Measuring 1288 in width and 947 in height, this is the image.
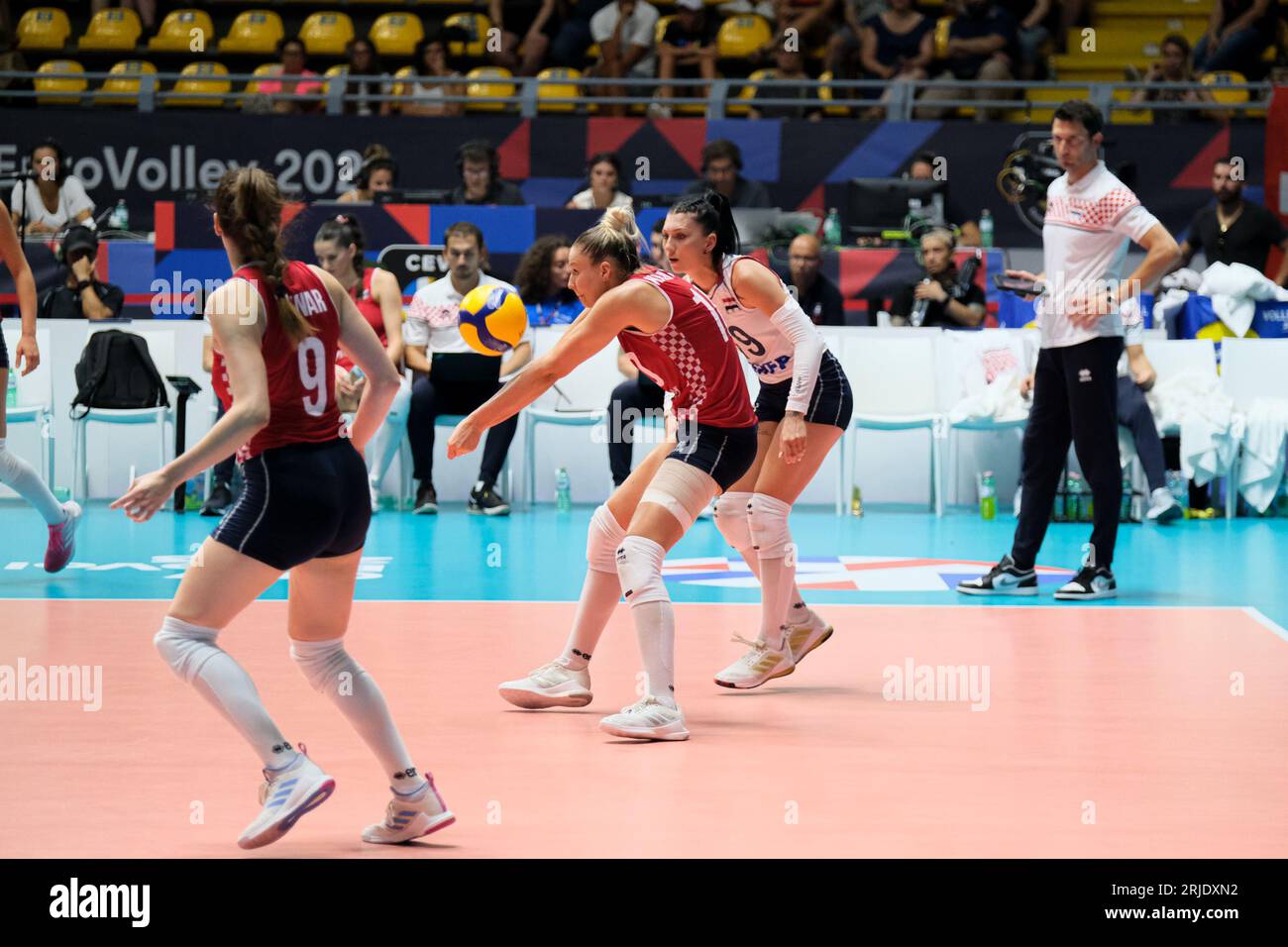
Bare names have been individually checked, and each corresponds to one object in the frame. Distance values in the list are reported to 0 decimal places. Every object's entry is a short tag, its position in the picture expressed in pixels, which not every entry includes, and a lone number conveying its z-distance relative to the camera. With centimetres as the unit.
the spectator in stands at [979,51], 1453
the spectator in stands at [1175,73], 1420
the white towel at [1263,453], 1041
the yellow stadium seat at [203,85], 1547
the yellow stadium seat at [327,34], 1623
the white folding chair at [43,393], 1060
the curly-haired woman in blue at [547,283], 1076
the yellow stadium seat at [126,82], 1547
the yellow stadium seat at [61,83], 1544
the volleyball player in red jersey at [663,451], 464
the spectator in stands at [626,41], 1513
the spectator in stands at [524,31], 1550
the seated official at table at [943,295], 1099
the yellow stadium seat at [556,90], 1475
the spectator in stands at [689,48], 1519
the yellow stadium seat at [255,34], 1627
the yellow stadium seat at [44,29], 1636
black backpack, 1037
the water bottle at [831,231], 1216
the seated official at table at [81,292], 1123
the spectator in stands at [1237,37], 1458
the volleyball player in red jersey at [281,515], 347
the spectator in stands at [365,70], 1465
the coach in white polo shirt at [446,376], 1046
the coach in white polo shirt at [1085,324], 703
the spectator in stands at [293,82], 1491
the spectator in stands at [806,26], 1538
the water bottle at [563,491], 1091
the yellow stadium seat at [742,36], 1568
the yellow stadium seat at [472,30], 1586
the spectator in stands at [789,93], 1437
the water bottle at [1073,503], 1044
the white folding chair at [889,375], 1077
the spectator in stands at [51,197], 1248
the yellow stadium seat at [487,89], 1505
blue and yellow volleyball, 611
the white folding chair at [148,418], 1045
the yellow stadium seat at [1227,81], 1438
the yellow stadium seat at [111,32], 1616
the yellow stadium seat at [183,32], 1619
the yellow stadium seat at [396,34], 1612
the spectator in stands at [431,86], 1427
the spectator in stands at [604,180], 1191
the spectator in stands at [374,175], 1234
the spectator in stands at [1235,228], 1160
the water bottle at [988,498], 1059
